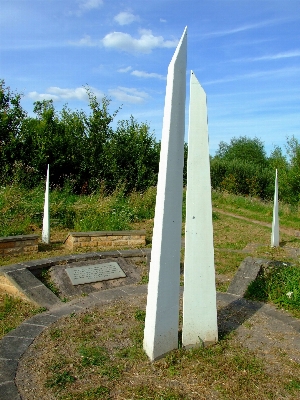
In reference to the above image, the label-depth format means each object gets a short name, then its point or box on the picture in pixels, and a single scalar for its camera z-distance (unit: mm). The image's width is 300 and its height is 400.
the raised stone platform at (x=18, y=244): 6840
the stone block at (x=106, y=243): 7611
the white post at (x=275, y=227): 8211
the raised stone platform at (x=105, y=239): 7341
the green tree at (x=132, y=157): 13876
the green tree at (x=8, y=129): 12164
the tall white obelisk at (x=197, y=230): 3543
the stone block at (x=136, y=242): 7800
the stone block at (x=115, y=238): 7665
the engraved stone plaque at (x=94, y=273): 5652
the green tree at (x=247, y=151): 40844
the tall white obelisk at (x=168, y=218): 3277
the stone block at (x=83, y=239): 7338
